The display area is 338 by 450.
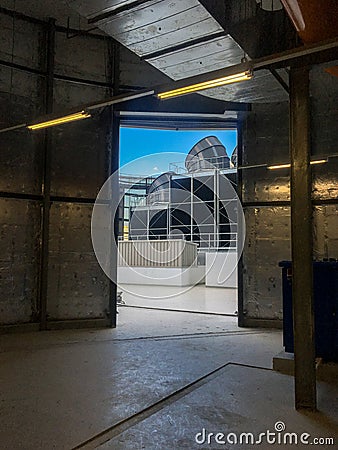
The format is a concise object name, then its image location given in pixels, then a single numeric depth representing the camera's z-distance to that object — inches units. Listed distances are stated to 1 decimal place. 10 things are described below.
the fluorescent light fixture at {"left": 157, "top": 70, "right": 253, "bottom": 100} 127.0
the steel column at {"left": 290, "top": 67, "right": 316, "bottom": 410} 120.0
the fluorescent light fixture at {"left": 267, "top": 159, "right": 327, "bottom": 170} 223.5
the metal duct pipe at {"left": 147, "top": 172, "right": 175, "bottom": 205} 879.4
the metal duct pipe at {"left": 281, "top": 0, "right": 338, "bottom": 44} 106.9
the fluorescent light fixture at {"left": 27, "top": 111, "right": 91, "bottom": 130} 163.9
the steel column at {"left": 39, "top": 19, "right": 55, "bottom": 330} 239.6
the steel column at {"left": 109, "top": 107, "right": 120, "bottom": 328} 258.0
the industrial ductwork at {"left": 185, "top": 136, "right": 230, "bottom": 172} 807.7
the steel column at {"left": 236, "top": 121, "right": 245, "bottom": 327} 262.5
